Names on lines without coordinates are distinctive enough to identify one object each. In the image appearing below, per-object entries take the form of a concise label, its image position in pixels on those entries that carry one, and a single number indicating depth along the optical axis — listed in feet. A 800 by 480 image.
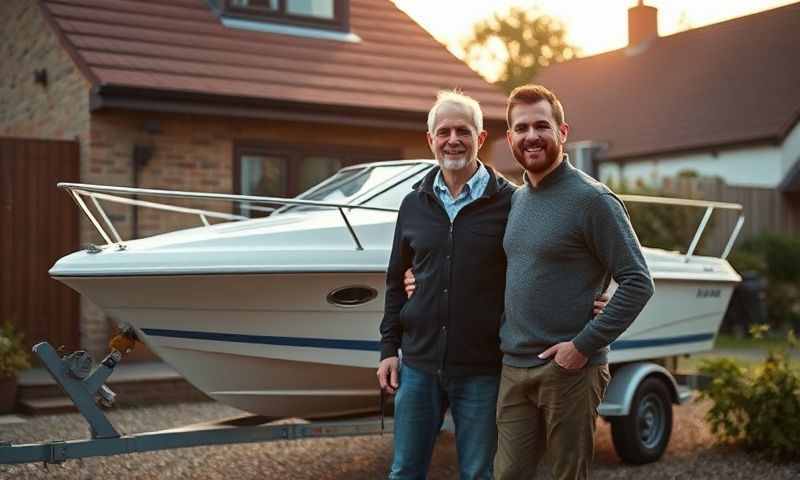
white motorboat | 17.43
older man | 12.42
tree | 166.71
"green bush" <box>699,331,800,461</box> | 21.98
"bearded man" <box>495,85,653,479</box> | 11.60
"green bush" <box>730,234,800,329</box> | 51.39
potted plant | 26.86
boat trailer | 16.30
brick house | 31.48
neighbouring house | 64.90
